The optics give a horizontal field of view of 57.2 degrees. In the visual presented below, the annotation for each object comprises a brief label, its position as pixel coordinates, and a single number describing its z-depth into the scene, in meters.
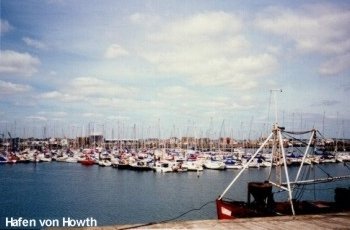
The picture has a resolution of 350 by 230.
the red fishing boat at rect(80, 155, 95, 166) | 100.44
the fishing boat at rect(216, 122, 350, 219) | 17.87
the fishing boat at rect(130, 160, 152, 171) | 84.33
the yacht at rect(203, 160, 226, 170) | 85.88
